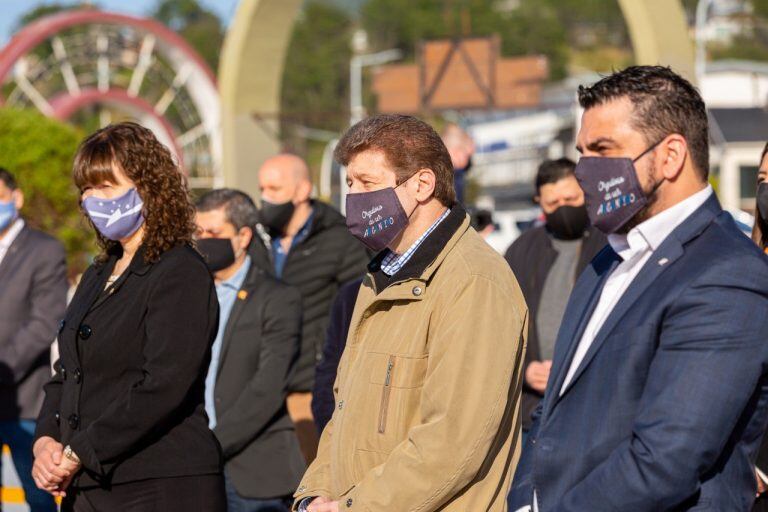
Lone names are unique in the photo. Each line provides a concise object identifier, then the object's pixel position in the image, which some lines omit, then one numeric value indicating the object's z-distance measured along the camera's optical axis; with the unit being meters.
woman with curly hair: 4.16
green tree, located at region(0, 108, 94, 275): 21.42
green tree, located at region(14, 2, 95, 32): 94.69
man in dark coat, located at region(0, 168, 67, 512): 6.68
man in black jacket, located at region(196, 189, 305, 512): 5.70
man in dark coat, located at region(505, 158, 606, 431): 6.36
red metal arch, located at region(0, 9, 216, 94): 26.69
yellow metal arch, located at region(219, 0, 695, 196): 17.19
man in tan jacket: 3.38
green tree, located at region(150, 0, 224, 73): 101.94
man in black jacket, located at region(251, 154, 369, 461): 6.99
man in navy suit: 2.79
